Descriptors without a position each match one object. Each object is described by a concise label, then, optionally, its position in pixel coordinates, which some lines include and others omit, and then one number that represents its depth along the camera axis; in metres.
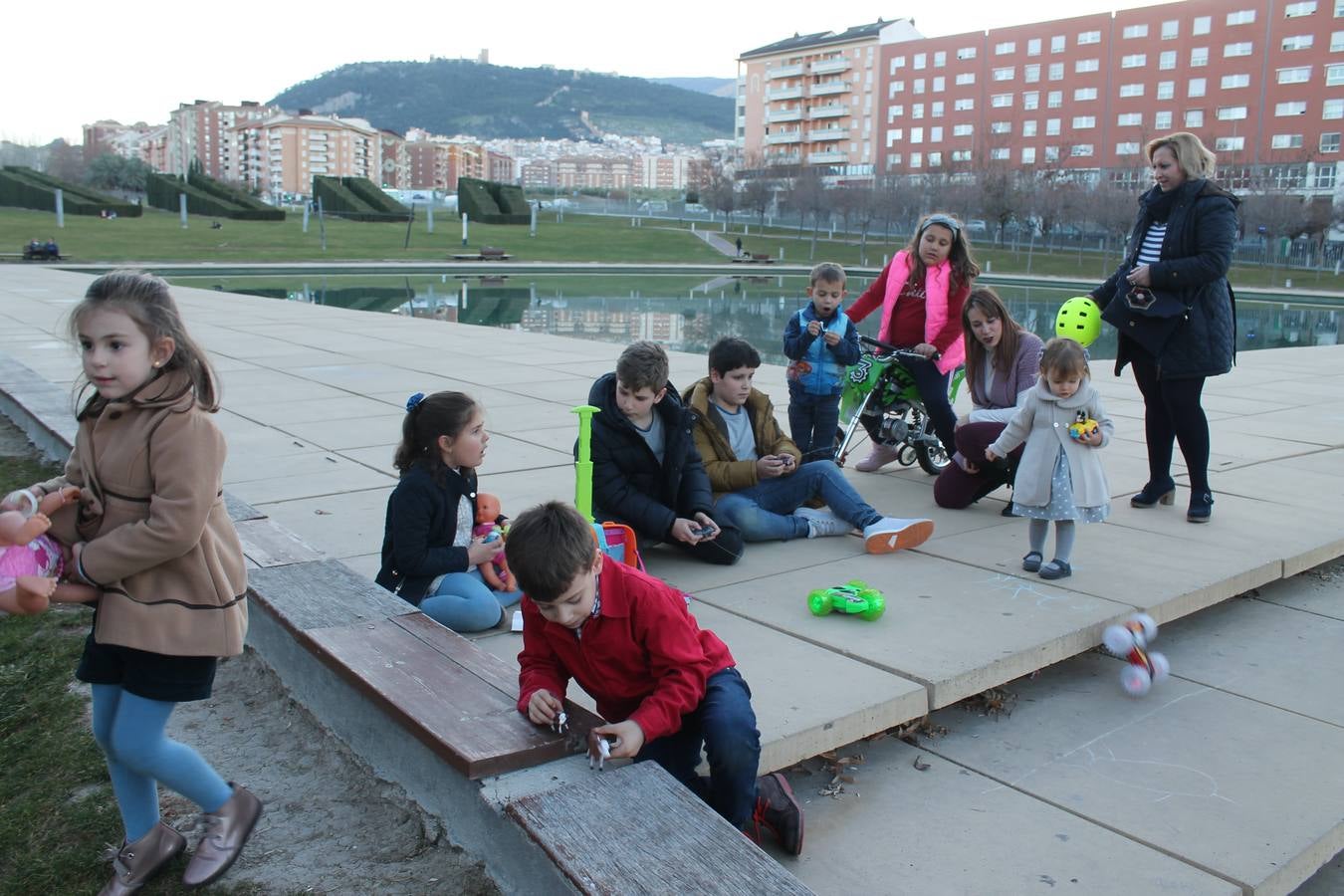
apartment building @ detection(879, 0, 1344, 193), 74.56
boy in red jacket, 2.73
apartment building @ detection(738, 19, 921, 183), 107.62
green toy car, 4.40
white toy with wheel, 4.10
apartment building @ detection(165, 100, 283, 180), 194.60
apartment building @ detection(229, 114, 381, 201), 183.75
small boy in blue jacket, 6.38
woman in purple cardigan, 6.25
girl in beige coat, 2.68
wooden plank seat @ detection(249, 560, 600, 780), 3.01
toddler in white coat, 4.95
